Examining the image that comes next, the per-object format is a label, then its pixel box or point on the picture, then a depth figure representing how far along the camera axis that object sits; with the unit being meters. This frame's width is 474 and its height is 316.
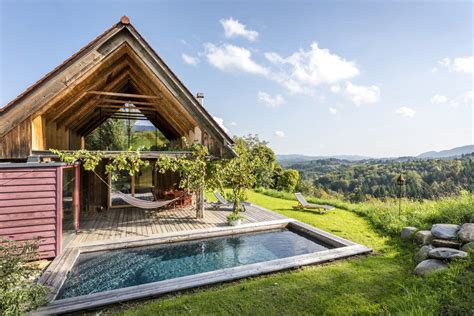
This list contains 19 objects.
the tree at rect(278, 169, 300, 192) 23.70
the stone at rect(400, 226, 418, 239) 6.60
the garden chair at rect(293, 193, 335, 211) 10.06
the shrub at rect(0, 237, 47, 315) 3.04
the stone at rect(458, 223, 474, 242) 5.22
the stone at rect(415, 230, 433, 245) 5.99
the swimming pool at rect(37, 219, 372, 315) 4.05
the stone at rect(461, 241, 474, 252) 4.82
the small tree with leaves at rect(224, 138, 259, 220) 8.34
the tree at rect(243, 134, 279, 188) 22.94
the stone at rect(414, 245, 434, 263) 5.07
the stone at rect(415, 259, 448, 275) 4.36
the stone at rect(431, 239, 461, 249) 5.28
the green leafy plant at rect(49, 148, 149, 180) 6.16
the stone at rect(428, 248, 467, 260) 4.44
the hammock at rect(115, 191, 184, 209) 7.59
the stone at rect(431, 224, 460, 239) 5.56
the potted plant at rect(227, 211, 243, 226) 7.68
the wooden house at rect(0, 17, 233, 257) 5.13
